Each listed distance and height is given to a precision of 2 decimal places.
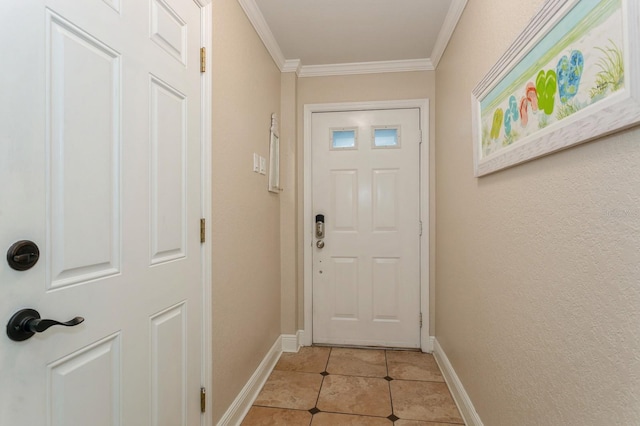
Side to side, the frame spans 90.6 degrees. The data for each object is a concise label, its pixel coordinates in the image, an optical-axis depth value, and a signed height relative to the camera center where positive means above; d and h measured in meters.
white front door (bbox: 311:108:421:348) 2.71 -0.12
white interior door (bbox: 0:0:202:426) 0.70 +0.02
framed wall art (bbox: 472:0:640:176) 0.67 +0.37
